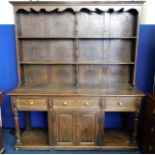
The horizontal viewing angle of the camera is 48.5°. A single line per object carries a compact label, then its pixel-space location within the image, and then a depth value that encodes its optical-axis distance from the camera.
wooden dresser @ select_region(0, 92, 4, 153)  2.38
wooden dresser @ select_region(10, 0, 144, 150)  2.31
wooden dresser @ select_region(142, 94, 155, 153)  2.17
